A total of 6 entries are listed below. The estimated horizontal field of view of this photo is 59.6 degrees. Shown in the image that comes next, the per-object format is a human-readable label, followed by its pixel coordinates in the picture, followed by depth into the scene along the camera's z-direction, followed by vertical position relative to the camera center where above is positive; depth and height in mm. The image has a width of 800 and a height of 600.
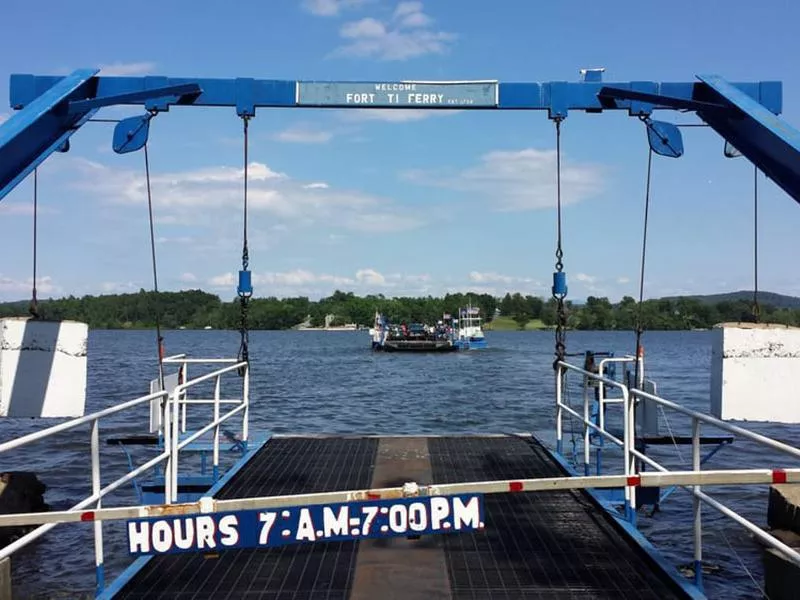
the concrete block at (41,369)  6379 -598
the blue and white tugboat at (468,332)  76375 -2310
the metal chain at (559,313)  8711 +12
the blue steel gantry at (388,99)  7211 +2452
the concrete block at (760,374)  6082 -495
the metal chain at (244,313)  8672 -63
